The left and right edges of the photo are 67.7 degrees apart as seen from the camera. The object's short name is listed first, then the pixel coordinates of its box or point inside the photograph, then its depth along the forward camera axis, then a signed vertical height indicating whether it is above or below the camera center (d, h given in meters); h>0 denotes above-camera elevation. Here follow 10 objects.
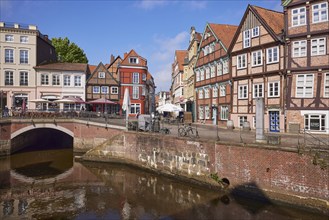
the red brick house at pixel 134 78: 41.31 +5.49
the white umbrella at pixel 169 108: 23.77 +0.23
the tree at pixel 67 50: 47.53 +11.66
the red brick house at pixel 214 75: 28.20 +4.51
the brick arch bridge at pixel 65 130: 24.39 -2.13
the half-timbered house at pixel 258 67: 21.88 +4.26
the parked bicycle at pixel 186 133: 17.11 -1.64
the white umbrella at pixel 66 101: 29.61 +1.05
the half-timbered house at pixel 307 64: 19.16 +3.82
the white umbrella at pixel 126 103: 21.86 +0.63
